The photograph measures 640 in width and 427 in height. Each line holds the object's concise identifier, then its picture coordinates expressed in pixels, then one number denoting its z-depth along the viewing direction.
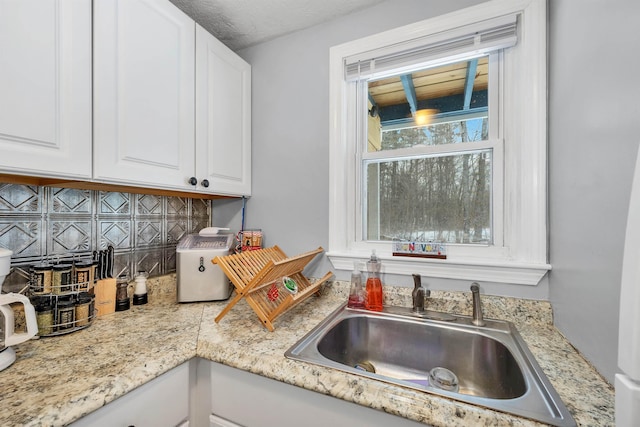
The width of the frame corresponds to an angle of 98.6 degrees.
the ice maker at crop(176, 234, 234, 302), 1.30
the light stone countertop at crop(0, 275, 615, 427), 0.59
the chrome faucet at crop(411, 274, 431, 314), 1.16
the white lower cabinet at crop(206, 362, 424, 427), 0.68
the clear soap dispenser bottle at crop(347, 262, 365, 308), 1.23
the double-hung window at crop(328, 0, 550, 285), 1.08
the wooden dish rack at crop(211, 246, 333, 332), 0.98
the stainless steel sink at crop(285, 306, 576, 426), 0.81
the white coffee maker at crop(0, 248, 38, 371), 0.73
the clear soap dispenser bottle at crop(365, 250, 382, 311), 1.21
